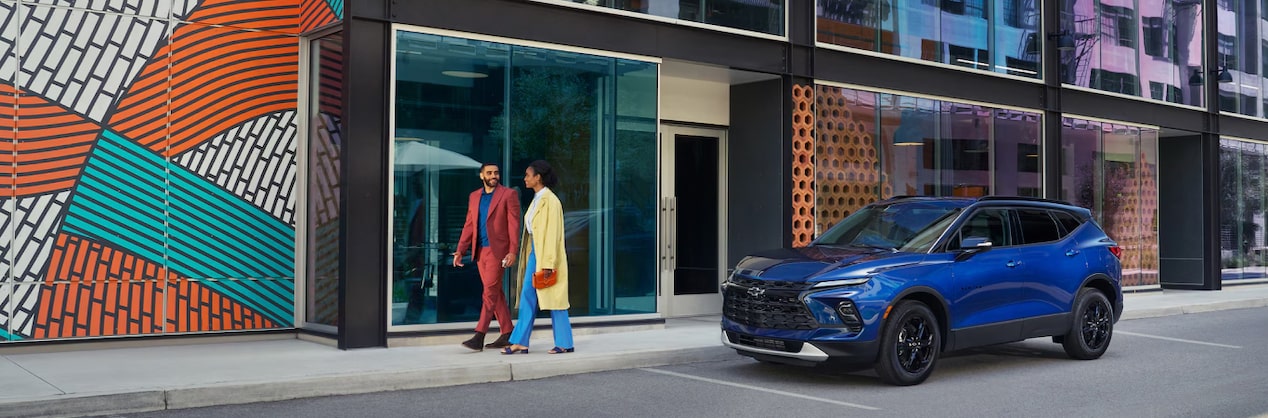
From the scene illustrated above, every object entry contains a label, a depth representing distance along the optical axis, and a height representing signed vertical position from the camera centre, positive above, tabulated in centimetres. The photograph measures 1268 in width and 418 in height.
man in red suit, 1051 -4
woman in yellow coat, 1036 -25
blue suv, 898 -49
